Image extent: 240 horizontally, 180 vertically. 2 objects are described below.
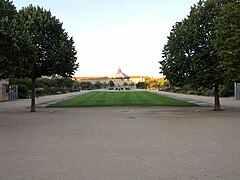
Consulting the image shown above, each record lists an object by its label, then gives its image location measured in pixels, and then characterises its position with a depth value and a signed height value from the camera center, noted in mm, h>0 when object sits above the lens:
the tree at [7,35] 11094 +2636
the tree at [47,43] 16057 +3224
